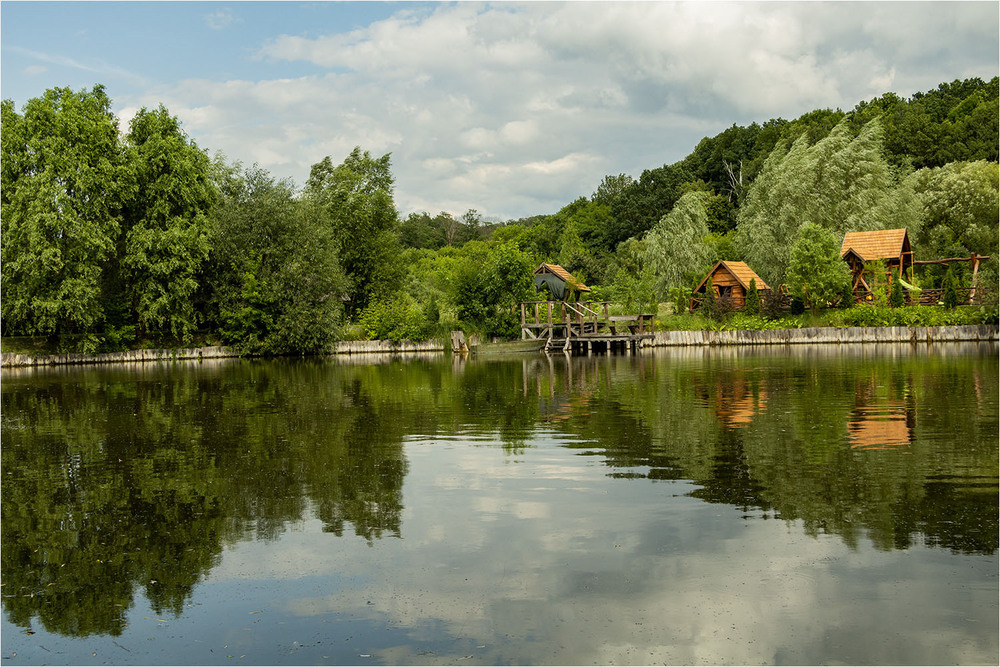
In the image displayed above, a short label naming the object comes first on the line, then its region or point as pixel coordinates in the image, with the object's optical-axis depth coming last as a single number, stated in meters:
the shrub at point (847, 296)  52.50
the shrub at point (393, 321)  56.88
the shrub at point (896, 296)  51.03
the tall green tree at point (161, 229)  52.81
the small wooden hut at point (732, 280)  57.03
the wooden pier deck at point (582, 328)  52.75
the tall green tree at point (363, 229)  63.34
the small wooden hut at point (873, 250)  54.47
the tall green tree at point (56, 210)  48.91
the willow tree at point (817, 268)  51.81
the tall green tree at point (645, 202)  99.27
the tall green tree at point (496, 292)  57.44
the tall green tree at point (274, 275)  55.06
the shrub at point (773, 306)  54.50
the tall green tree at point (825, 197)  60.56
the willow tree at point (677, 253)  68.19
